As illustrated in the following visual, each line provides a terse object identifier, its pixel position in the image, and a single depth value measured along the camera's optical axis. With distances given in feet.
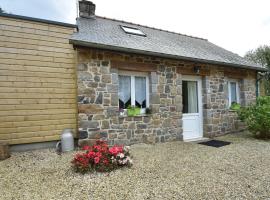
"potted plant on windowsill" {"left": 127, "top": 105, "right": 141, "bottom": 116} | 18.20
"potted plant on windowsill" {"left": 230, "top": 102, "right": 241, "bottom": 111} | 25.27
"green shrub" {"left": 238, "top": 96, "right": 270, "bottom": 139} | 20.21
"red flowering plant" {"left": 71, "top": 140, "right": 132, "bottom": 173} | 11.57
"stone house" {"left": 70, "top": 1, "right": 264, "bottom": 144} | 16.78
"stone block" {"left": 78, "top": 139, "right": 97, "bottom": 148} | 16.24
